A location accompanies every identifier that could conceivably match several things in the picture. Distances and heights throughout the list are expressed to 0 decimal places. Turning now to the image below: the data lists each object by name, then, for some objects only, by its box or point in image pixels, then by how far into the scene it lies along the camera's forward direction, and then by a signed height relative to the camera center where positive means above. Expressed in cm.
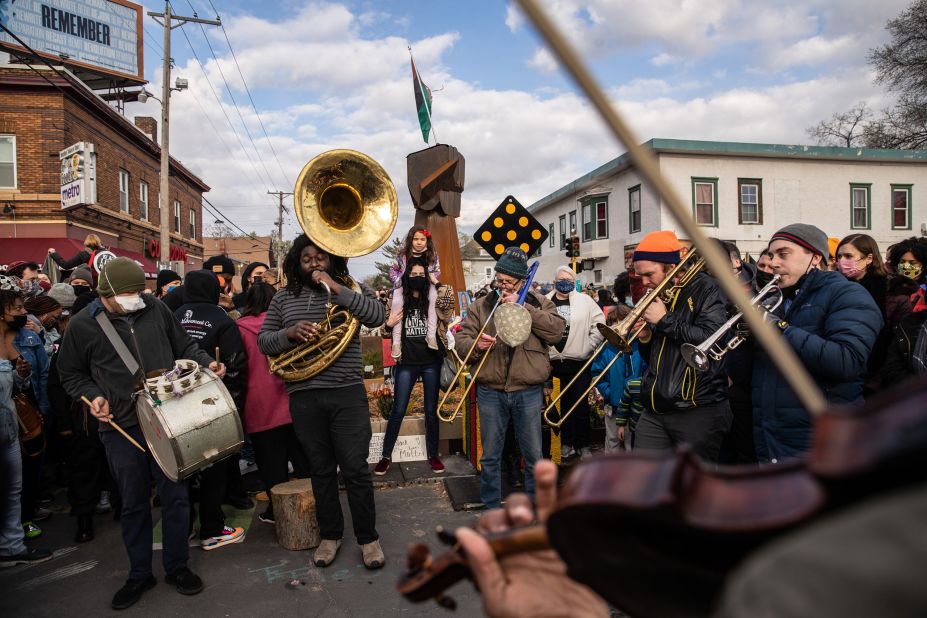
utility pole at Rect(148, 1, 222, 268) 1689 +520
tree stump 441 -151
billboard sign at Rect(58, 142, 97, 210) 1612 +388
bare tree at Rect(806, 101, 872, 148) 2720 +762
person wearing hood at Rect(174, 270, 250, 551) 451 -27
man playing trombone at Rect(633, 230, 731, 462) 332 -44
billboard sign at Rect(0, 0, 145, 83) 2091 +1048
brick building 1681 +465
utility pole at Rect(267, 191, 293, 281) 4409 +762
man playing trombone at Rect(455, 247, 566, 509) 457 -55
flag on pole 861 +301
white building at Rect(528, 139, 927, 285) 2250 +442
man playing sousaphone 408 -61
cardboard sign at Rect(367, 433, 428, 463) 638 -146
